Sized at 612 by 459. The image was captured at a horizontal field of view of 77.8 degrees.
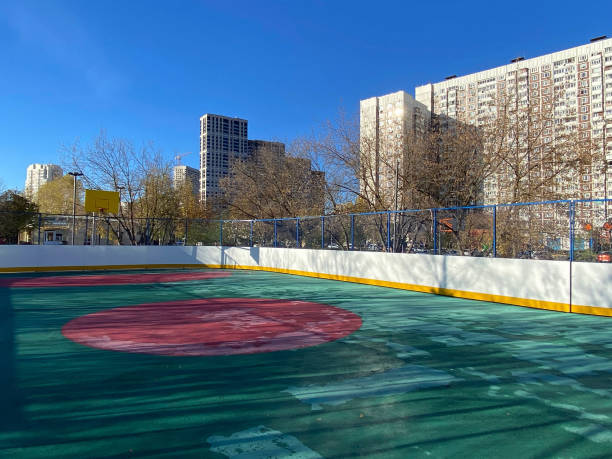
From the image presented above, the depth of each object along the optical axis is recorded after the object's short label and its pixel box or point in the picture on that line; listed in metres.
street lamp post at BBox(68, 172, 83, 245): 28.80
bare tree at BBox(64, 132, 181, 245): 25.11
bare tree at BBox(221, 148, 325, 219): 31.25
